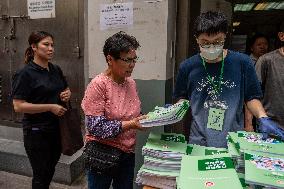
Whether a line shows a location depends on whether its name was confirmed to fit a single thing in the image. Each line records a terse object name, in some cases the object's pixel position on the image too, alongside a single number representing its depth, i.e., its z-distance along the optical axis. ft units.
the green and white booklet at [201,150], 6.05
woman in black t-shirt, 9.31
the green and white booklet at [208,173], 4.47
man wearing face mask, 6.92
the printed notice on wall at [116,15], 10.19
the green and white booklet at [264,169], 4.41
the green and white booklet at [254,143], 5.38
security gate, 14.51
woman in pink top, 6.75
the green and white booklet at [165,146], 5.76
